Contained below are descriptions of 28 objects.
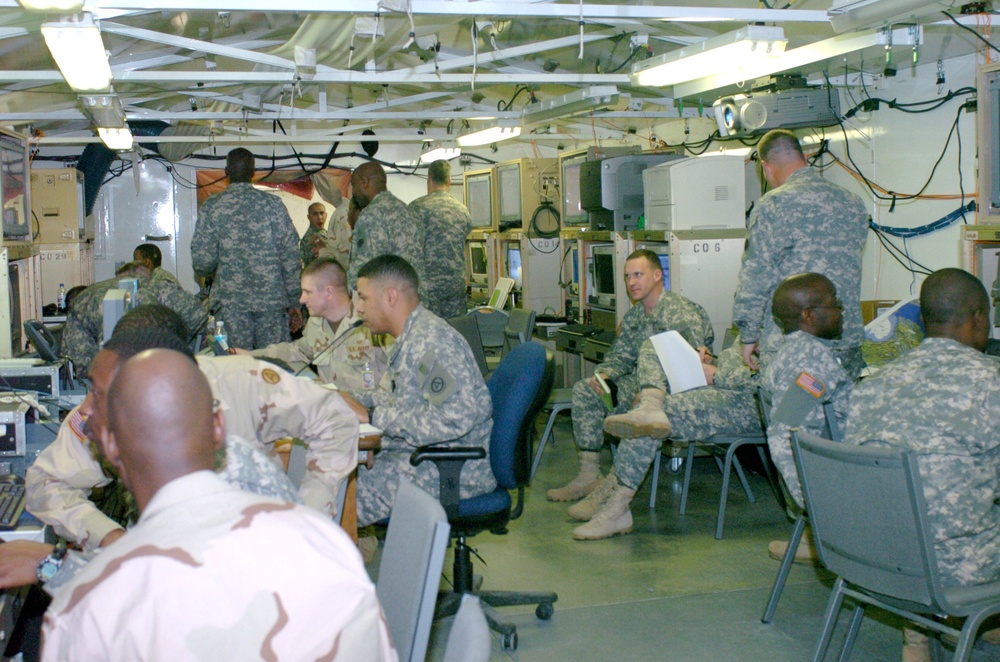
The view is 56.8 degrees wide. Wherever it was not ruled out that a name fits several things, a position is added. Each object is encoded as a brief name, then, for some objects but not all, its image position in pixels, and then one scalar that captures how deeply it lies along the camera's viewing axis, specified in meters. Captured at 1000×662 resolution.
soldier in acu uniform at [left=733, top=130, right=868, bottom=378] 4.26
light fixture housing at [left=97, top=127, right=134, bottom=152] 6.47
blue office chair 3.16
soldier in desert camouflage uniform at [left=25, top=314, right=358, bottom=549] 2.24
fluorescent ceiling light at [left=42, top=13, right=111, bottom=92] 3.51
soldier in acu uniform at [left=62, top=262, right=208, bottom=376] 4.66
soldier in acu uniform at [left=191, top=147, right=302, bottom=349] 5.55
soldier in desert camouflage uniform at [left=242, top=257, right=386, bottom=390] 4.29
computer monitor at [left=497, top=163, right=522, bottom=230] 8.34
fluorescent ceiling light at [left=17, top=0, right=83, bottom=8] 2.98
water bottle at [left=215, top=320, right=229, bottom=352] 3.92
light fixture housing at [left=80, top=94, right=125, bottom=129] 5.10
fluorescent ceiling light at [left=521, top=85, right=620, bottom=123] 5.35
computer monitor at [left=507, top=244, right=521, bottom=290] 8.46
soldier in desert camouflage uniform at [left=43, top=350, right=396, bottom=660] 1.07
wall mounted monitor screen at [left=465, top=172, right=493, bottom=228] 9.00
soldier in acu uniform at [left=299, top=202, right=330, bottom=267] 9.14
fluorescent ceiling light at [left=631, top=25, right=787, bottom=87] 3.82
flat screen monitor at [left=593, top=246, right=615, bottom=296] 6.62
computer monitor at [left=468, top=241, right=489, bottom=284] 9.32
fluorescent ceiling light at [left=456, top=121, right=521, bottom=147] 7.09
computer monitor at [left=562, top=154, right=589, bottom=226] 7.32
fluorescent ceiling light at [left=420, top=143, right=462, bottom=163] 8.70
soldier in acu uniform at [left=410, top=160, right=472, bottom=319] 7.10
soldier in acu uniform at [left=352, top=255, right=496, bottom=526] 3.13
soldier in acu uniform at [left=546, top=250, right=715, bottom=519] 5.08
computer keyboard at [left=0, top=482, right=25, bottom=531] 2.18
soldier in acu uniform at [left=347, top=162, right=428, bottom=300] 5.80
